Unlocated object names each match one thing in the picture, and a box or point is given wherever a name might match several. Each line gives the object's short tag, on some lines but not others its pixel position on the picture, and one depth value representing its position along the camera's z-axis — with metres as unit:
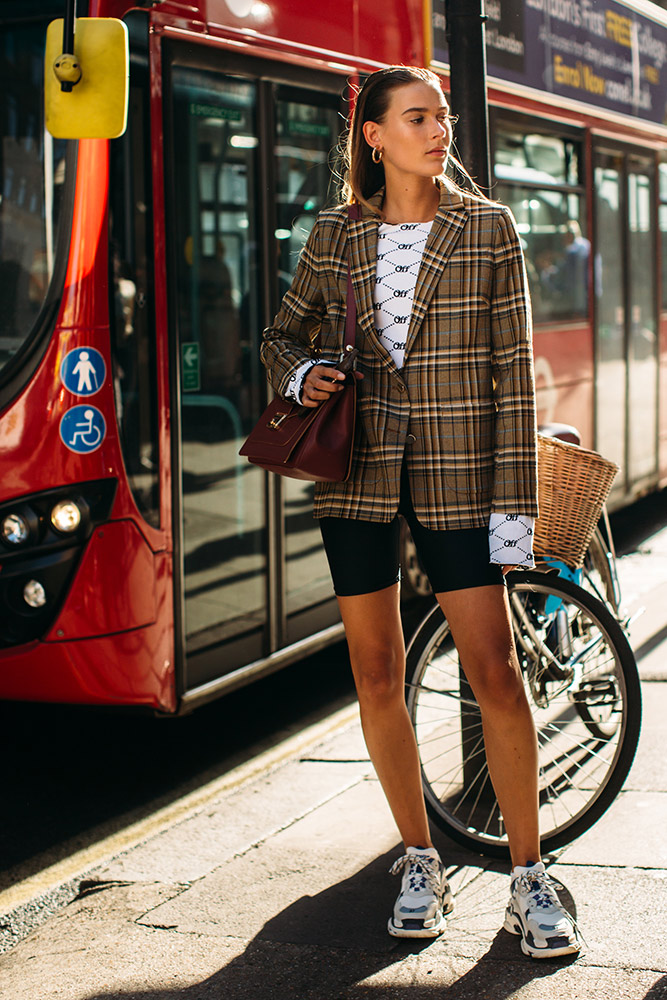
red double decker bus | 4.11
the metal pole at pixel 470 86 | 3.78
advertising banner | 6.51
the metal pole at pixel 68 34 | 3.77
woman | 2.92
